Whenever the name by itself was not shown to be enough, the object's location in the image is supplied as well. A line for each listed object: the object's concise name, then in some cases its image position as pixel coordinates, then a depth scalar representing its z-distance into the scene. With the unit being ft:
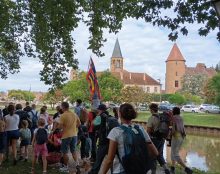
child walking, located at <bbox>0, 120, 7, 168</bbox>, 21.19
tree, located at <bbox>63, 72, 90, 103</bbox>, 173.64
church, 313.57
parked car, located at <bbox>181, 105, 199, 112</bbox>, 149.29
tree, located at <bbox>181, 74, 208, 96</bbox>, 215.45
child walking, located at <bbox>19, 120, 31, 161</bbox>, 24.34
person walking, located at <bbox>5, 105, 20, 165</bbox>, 22.41
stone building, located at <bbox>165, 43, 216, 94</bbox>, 290.10
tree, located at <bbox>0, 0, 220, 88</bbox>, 21.24
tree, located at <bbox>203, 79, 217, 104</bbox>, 135.56
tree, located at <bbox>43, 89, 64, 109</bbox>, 189.29
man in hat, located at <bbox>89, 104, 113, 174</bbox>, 17.43
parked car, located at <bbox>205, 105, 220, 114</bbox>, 140.96
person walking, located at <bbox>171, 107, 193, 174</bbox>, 21.80
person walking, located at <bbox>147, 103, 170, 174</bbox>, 19.47
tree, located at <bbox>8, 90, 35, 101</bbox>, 284.86
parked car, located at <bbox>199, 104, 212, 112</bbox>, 148.92
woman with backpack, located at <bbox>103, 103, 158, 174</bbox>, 9.66
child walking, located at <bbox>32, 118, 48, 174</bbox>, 20.41
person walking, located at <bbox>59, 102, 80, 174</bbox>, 20.36
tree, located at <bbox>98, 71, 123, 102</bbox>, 167.39
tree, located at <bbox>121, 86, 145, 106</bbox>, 163.65
